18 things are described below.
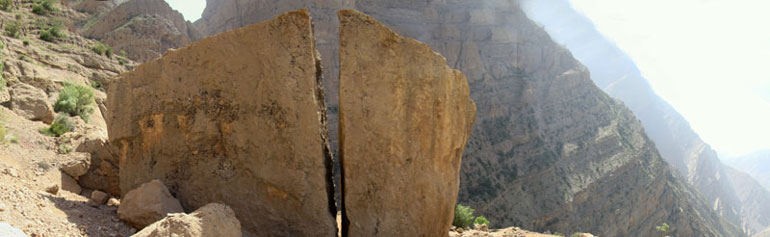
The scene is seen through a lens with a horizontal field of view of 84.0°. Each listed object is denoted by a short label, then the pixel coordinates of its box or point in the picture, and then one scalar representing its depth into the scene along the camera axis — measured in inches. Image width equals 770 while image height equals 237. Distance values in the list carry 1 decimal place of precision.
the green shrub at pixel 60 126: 419.2
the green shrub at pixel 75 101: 535.2
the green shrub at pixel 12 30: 773.3
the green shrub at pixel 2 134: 342.3
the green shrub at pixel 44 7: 1016.9
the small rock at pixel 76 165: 328.8
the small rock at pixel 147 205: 234.7
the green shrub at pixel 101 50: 967.0
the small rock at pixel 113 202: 286.5
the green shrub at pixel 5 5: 916.0
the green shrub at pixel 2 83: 478.0
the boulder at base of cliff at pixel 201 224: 175.6
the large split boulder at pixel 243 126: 249.3
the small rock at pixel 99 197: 281.4
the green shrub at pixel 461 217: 660.1
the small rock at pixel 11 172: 268.9
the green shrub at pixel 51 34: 880.3
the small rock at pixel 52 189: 260.8
